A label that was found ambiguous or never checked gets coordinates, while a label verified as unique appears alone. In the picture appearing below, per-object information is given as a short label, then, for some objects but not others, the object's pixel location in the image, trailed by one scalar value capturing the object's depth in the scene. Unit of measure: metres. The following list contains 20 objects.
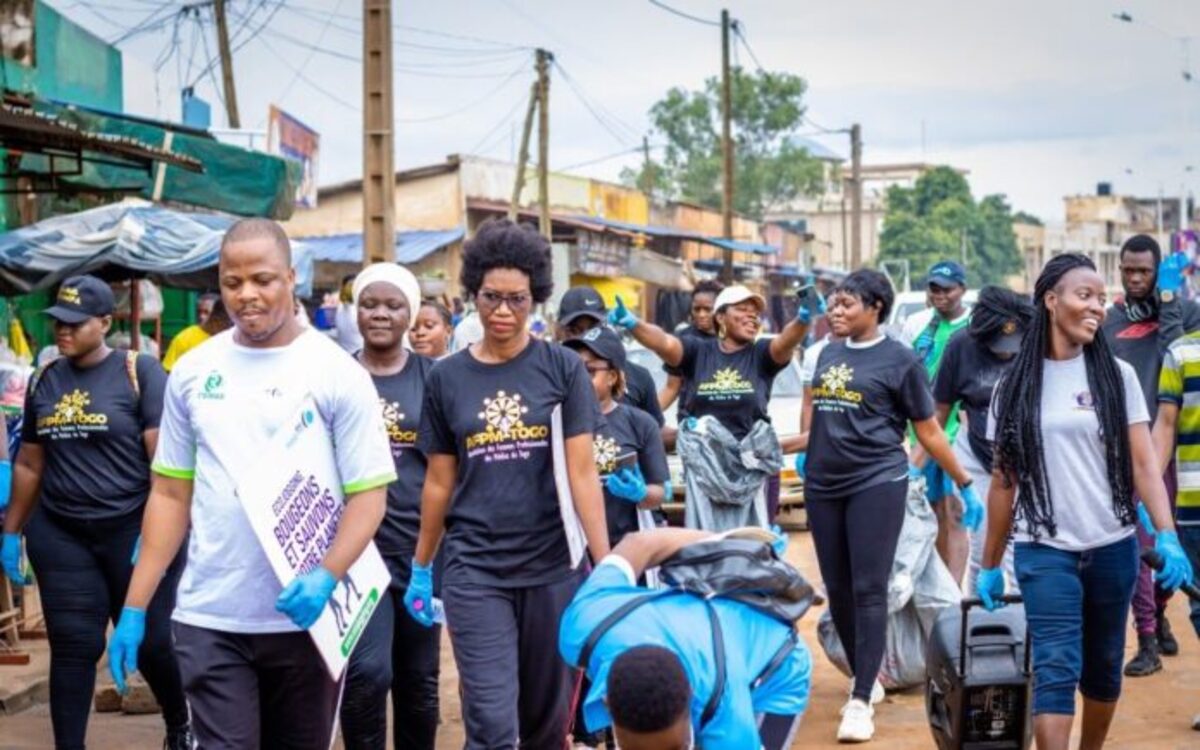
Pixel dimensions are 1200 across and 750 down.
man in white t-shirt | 5.08
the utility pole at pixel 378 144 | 16.19
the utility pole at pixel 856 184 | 58.67
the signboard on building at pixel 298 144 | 27.58
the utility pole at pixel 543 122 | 35.75
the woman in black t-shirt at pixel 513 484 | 6.06
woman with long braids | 6.55
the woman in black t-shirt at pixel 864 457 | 8.58
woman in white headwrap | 6.90
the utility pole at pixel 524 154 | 35.94
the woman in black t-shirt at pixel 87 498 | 7.24
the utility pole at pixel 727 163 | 42.59
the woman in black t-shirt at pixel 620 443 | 7.80
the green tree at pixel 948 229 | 88.25
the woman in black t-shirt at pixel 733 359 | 9.63
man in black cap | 8.31
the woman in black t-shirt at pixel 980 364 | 9.55
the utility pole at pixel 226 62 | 29.62
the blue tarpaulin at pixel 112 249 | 12.95
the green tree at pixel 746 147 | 79.75
